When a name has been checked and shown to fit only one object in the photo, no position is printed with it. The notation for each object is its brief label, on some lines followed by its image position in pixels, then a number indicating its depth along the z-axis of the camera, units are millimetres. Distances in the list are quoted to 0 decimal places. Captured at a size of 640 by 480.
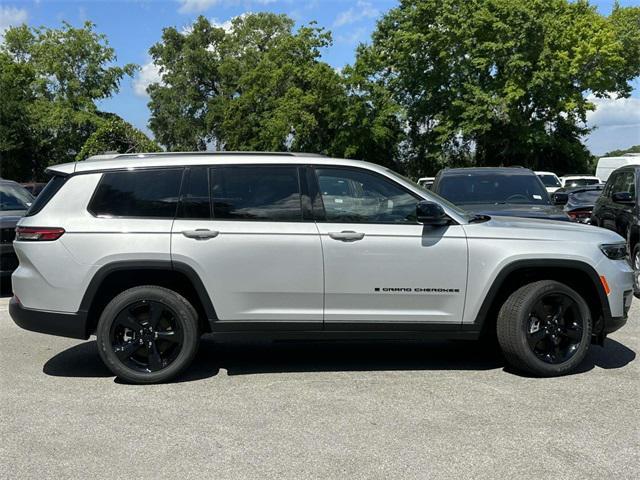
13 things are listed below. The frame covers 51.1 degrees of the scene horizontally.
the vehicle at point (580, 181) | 26750
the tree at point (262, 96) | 42062
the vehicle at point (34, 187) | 21395
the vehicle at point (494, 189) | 9211
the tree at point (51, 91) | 47219
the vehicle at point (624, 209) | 9219
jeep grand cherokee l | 5211
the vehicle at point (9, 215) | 9172
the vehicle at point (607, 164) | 24500
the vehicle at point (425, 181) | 24702
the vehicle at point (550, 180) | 22781
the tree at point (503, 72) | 35594
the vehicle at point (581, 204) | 14023
